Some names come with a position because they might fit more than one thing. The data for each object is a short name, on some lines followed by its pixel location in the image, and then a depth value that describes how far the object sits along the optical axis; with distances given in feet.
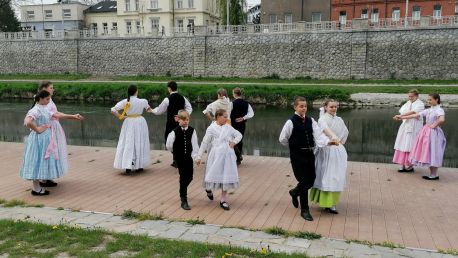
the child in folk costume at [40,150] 24.90
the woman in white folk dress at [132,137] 30.58
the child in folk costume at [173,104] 32.58
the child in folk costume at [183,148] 23.18
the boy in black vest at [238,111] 34.04
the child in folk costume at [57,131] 26.17
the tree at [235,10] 159.22
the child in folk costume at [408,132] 31.45
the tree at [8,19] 215.10
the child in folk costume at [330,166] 21.49
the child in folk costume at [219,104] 32.04
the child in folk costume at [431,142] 29.37
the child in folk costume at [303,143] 21.25
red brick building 149.59
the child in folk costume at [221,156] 22.84
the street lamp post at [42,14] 243.19
